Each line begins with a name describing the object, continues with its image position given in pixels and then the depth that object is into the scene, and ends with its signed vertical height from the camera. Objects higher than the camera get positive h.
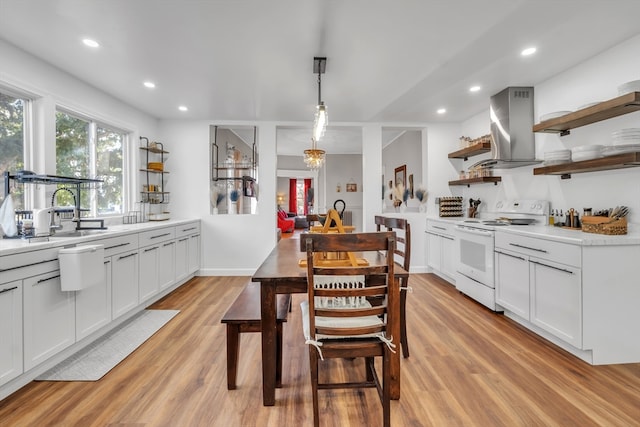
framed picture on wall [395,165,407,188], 6.83 +0.82
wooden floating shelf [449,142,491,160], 4.01 +0.85
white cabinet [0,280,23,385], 1.77 -0.71
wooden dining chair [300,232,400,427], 1.43 -0.58
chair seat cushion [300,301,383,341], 1.56 -0.59
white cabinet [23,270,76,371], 1.93 -0.72
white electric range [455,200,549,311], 3.24 -0.38
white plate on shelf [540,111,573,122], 2.83 +0.90
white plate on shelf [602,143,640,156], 2.23 +0.46
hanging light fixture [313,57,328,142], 2.72 +0.90
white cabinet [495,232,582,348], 2.23 -0.61
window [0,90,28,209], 2.51 +0.64
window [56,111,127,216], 3.12 +0.61
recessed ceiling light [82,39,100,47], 2.43 +1.37
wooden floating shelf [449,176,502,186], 4.06 +0.42
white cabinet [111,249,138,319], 2.75 -0.68
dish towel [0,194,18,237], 2.22 -0.04
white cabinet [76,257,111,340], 2.34 -0.78
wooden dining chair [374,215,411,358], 2.07 -0.52
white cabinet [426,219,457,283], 4.12 -0.56
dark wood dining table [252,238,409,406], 1.69 -0.55
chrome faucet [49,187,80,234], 2.47 -0.02
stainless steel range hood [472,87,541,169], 3.47 +0.93
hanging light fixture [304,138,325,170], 4.71 +0.83
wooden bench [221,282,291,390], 1.84 -0.71
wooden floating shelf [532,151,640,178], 2.17 +0.36
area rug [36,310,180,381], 2.12 -1.12
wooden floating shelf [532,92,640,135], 2.21 +0.79
